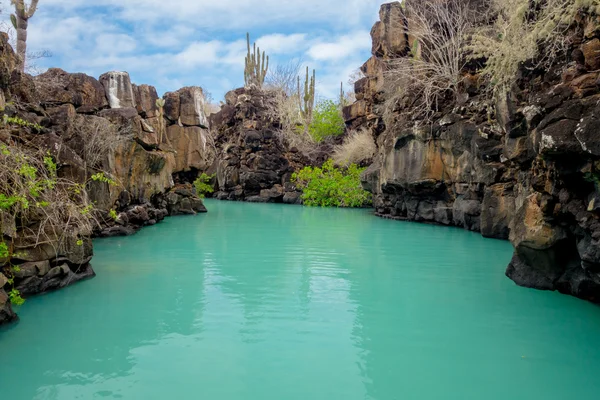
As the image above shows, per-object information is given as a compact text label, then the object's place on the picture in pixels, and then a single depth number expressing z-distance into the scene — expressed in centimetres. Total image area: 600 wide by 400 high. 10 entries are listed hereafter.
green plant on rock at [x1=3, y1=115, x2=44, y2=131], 661
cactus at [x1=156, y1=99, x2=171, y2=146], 1846
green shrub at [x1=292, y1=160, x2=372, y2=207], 2505
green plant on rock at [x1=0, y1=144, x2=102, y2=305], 531
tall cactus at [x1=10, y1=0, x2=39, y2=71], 1808
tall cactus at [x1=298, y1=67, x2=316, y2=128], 3718
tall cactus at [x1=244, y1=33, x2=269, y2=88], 3903
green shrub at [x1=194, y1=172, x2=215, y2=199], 3430
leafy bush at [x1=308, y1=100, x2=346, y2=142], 3462
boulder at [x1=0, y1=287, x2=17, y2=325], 481
